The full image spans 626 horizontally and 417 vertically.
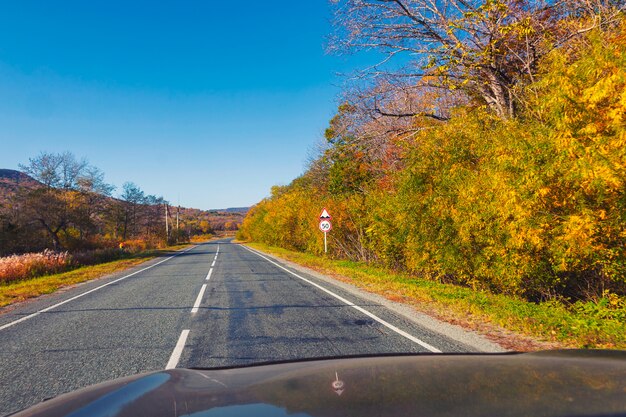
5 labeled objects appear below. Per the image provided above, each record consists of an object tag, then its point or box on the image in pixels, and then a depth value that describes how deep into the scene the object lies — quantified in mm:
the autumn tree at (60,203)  32188
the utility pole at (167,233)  63825
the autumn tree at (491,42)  10070
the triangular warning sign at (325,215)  20783
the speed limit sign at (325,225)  20734
